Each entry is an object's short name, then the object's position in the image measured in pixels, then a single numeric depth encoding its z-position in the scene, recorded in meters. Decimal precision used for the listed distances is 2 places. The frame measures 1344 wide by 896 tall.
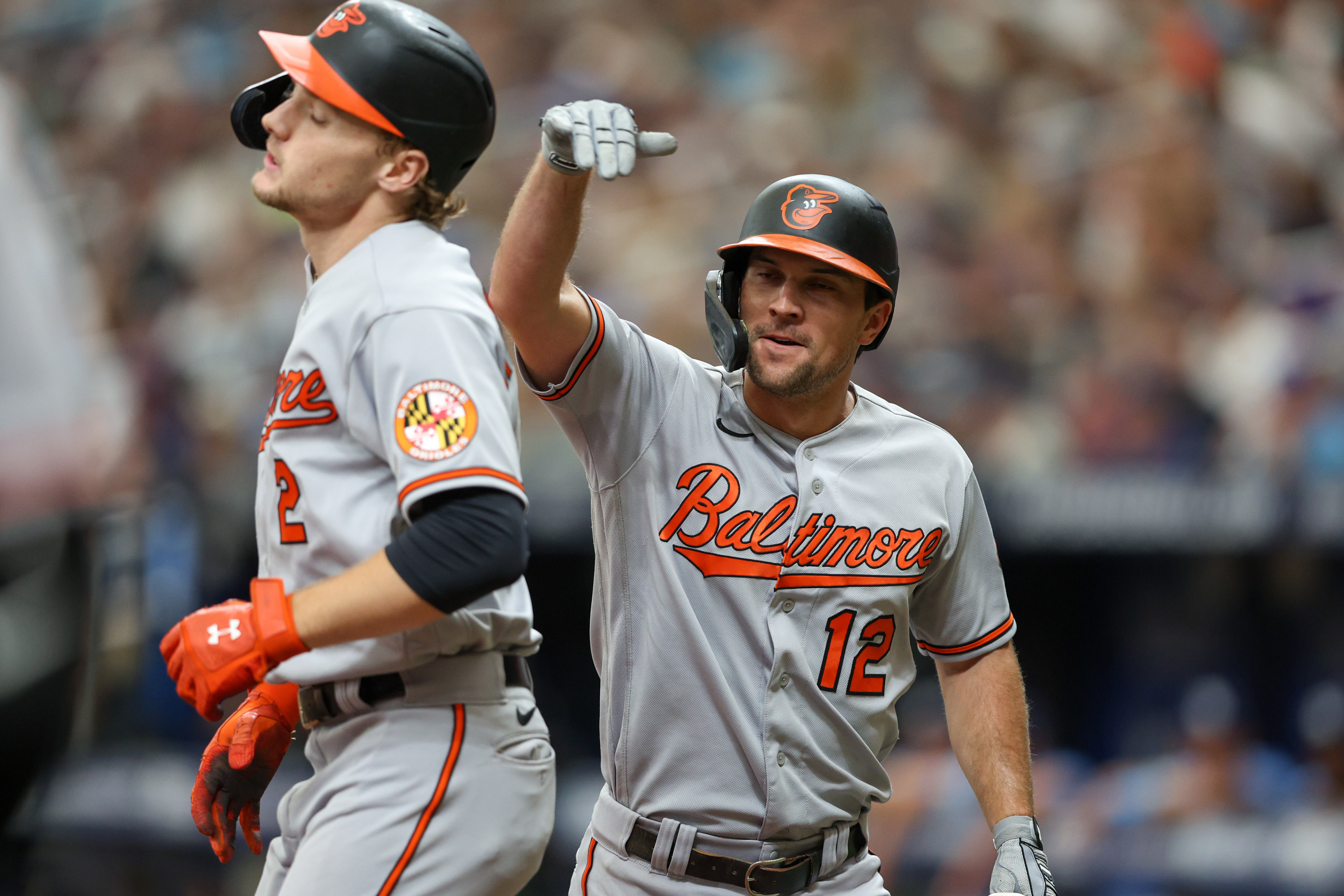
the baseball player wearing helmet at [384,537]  20.52
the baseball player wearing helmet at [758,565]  20.95
